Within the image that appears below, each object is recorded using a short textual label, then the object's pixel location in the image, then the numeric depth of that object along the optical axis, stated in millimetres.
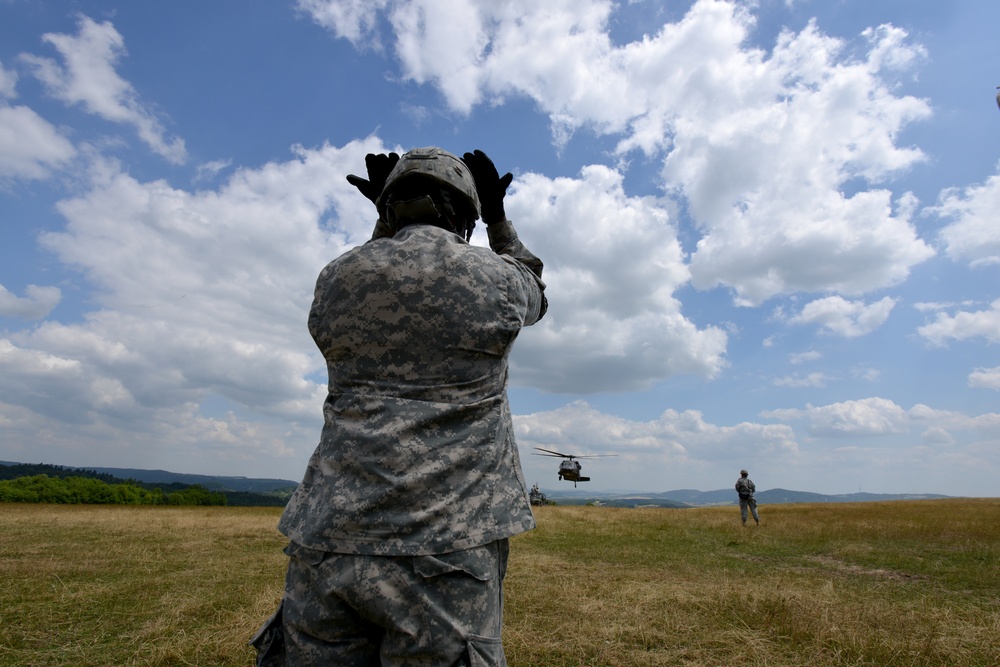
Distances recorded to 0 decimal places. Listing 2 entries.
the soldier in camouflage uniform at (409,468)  1537
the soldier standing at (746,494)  18906
